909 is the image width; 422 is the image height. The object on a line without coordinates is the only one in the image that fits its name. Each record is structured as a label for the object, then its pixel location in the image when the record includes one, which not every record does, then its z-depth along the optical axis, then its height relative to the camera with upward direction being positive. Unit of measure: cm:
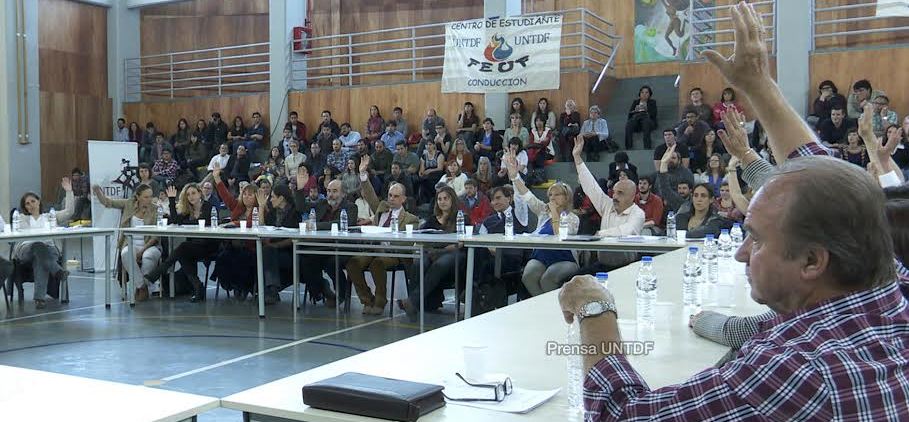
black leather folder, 163 -44
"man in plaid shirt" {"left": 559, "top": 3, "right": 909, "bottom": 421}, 108 -19
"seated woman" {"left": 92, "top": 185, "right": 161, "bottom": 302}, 780 -59
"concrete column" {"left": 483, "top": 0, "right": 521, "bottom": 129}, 1155 +112
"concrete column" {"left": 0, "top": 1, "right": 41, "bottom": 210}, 1334 +94
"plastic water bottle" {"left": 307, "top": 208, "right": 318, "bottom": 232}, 725 -38
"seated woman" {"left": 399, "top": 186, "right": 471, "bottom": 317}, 652 -68
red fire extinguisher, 1373 +235
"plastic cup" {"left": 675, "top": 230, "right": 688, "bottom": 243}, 578 -40
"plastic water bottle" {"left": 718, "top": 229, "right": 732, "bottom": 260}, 432 -36
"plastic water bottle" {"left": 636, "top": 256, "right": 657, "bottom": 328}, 256 -38
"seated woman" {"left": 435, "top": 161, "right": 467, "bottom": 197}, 959 +0
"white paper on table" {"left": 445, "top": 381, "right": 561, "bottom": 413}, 170 -46
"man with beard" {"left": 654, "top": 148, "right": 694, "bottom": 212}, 777 -3
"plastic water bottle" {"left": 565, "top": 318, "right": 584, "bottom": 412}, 172 -44
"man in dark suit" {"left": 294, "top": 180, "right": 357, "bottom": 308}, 727 -77
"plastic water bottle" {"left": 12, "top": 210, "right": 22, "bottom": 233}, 755 -38
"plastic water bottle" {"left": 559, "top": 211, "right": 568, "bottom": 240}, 612 -35
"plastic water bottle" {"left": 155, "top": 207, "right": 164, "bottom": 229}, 799 -39
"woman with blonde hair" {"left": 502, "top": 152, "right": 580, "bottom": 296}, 605 -59
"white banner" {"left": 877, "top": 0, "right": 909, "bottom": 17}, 862 +178
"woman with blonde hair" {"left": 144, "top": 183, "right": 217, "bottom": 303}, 774 -75
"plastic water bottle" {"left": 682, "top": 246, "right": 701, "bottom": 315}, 285 -38
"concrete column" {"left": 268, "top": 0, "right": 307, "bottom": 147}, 1359 +201
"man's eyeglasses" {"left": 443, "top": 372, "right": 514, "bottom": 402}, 174 -45
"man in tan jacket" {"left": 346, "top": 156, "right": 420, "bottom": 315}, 689 -72
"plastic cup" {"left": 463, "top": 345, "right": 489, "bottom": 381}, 186 -41
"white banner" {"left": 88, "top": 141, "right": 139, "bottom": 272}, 1028 +6
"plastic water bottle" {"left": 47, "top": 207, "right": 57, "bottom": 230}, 784 -39
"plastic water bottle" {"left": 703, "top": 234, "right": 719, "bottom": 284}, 352 -36
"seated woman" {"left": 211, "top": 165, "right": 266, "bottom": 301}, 761 -82
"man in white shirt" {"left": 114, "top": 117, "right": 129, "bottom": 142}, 1470 +85
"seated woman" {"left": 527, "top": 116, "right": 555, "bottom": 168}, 1023 +41
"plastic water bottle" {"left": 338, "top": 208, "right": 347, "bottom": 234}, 724 -38
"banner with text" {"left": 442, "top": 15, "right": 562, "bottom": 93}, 1005 +153
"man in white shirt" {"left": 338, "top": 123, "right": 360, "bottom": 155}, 1189 +59
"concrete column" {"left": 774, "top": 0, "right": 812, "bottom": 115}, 970 +149
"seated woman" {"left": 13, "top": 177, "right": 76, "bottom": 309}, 736 -72
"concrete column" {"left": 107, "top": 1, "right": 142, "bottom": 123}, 1533 +243
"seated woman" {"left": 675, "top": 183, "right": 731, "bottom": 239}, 613 -24
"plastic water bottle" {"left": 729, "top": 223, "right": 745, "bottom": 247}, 472 -33
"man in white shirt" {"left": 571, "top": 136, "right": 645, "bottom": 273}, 611 -25
